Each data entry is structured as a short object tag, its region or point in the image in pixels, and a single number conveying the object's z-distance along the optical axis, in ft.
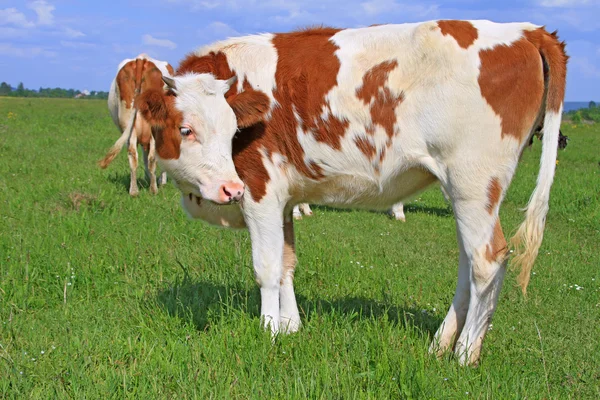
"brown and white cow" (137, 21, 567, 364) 13.03
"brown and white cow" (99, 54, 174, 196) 35.99
